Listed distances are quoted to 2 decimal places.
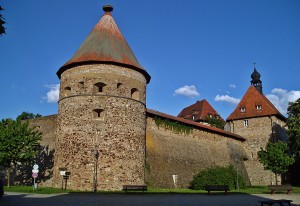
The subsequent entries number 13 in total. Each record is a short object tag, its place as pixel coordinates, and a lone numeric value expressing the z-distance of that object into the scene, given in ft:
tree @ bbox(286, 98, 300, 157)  90.98
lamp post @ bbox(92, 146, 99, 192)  56.13
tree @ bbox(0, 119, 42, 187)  65.78
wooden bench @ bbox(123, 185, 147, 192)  53.08
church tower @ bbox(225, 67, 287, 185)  104.64
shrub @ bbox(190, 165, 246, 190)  71.39
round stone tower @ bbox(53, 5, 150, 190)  57.77
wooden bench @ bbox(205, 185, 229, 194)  55.40
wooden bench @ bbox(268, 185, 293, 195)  56.55
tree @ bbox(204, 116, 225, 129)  125.00
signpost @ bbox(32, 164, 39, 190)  55.73
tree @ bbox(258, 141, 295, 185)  86.35
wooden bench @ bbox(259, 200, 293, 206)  32.14
